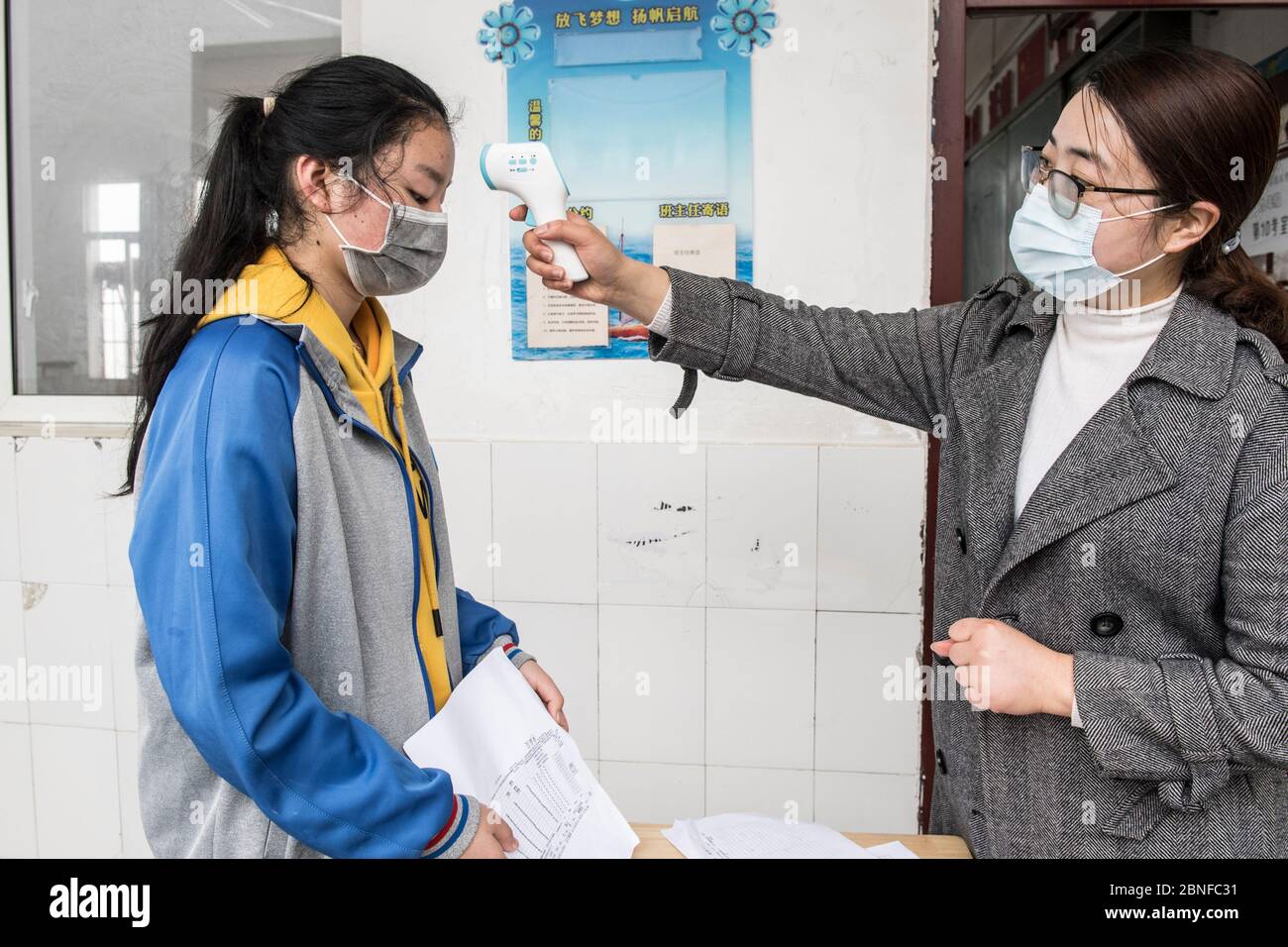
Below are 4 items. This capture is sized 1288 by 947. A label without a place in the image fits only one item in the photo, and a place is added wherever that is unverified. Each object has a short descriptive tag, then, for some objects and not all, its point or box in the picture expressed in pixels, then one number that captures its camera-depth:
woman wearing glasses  0.98
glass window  2.38
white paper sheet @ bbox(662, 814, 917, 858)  1.14
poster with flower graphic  2.06
